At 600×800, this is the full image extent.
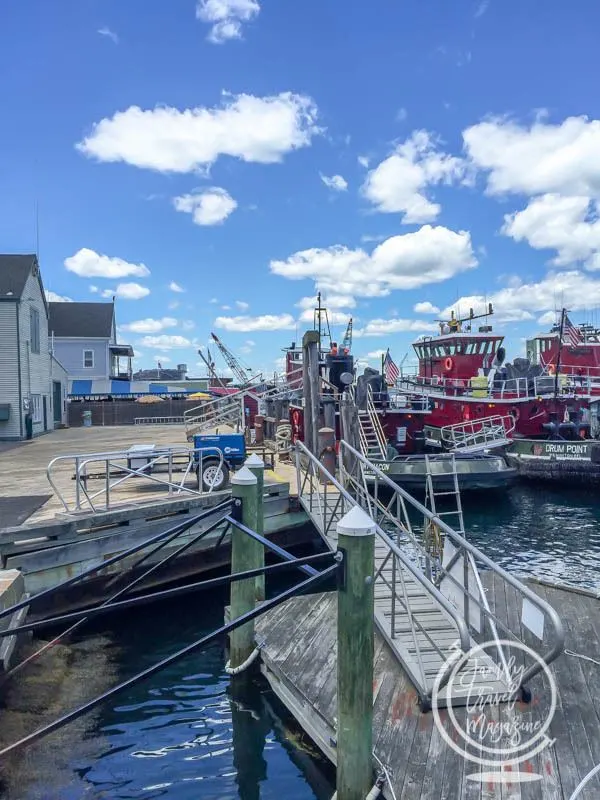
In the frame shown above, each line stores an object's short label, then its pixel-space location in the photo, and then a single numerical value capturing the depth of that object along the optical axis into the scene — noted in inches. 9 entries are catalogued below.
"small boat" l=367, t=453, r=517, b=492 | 748.6
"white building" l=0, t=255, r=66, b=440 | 1064.8
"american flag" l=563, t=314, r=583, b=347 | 1256.8
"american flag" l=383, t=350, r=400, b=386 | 1282.0
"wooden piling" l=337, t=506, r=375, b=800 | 170.4
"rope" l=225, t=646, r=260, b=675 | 279.9
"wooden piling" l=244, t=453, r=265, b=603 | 296.8
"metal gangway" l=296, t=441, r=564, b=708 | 191.2
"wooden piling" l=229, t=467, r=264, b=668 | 276.4
